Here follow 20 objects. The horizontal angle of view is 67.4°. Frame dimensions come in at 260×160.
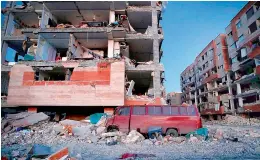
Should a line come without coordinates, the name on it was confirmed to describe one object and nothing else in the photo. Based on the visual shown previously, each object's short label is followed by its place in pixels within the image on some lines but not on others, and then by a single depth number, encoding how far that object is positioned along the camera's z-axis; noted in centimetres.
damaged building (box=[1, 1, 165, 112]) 1744
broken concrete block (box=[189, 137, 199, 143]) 1001
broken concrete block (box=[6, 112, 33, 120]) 1464
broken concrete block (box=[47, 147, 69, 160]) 570
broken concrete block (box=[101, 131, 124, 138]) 1101
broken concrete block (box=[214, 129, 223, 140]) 1072
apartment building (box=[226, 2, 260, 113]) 2911
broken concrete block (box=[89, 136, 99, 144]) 1046
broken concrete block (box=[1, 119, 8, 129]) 1325
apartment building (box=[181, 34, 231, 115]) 3956
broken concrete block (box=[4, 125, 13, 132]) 1312
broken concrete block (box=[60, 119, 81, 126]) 1447
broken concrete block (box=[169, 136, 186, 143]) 1015
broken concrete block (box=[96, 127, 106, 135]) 1240
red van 1146
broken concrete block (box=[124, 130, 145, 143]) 1016
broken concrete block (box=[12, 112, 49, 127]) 1408
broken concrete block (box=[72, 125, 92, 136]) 1220
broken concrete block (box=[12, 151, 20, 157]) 690
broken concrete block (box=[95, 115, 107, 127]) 1417
